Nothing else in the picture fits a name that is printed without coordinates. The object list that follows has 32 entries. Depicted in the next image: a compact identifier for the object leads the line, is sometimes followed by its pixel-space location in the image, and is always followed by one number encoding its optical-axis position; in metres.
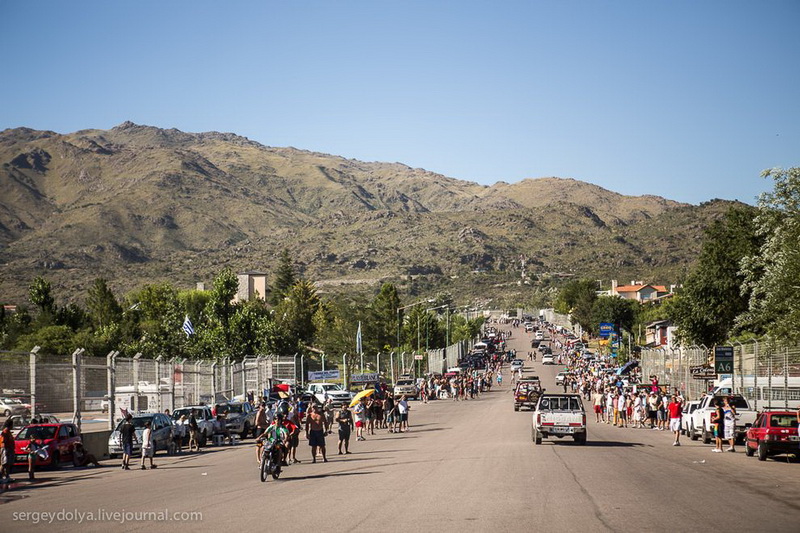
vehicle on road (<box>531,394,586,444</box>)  30.97
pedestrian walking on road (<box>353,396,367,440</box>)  37.59
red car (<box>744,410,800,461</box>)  25.19
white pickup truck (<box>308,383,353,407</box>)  59.25
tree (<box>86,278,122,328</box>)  116.19
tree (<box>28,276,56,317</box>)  105.69
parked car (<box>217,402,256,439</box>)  38.53
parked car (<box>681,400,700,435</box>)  36.52
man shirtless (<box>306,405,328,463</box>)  26.34
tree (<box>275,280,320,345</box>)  121.78
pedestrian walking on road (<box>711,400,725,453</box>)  29.91
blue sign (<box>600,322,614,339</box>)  111.00
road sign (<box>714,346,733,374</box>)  41.06
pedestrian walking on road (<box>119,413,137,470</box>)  25.83
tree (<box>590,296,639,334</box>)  157.62
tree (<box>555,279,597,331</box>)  179.50
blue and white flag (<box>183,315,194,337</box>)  68.50
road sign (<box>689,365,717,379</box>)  47.69
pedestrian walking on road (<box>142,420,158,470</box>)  26.25
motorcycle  21.00
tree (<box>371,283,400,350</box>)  112.81
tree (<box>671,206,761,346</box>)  75.19
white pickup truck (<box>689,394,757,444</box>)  32.16
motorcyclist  21.33
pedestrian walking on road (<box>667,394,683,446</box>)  33.75
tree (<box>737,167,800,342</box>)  45.88
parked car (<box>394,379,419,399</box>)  76.12
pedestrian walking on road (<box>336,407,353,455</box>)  29.42
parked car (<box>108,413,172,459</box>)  29.95
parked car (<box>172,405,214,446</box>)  35.03
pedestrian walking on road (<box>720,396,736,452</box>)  29.92
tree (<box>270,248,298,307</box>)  177.75
